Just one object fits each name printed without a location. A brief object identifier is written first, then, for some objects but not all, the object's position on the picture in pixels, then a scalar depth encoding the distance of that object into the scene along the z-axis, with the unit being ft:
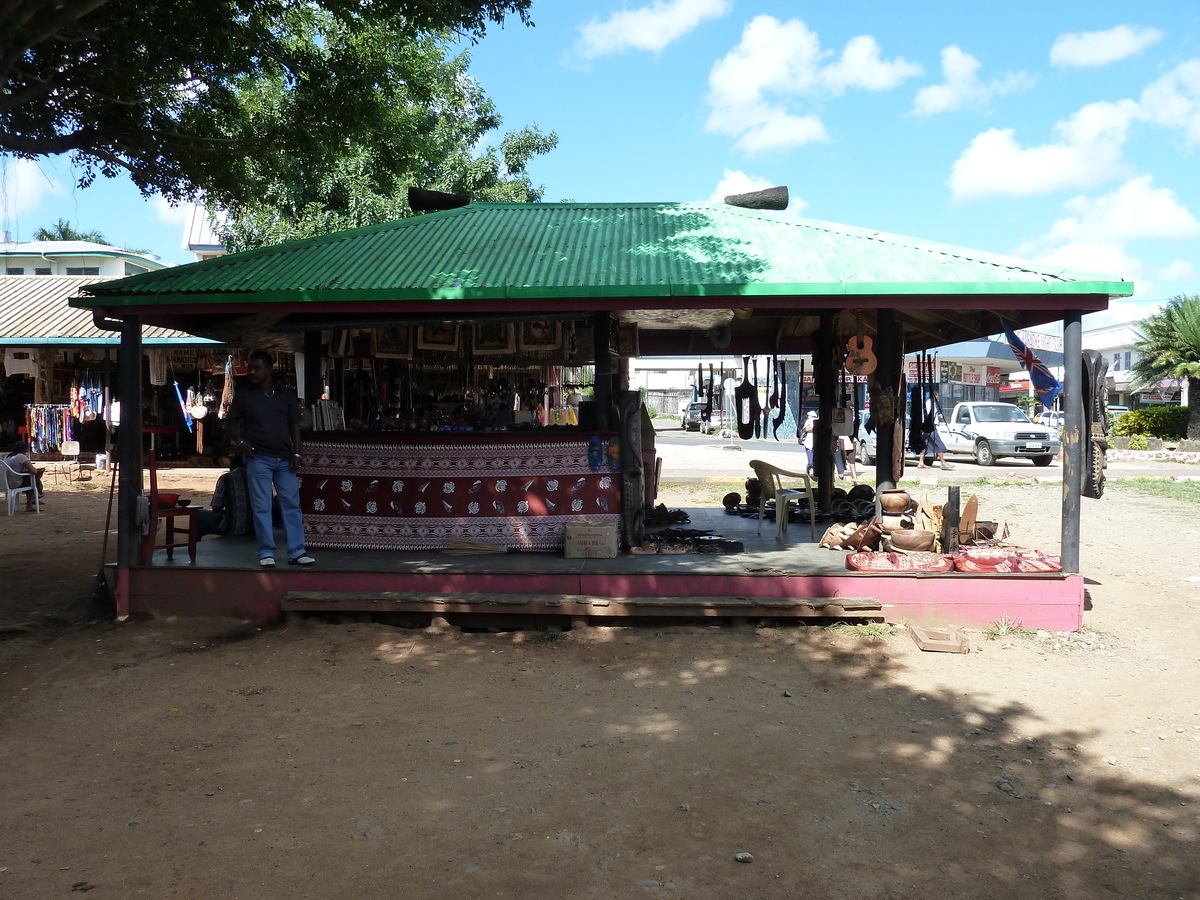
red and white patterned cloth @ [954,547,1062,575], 24.23
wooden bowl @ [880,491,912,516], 27.53
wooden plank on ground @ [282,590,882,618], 23.77
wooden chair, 25.63
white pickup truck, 78.69
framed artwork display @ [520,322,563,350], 32.48
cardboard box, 26.58
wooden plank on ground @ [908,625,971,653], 21.98
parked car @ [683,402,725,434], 140.46
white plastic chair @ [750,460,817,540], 30.81
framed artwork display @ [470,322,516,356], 33.17
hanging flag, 28.45
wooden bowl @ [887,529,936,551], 25.50
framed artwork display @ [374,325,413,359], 32.27
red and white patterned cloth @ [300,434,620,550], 27.73
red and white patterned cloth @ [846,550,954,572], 24.63
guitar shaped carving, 31.63
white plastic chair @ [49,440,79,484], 65.87
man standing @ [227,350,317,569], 24.77
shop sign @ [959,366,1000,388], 145.89
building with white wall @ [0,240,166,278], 139.44
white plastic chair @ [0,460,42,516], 47.11
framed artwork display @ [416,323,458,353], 32.60
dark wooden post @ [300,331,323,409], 30.72
